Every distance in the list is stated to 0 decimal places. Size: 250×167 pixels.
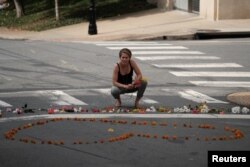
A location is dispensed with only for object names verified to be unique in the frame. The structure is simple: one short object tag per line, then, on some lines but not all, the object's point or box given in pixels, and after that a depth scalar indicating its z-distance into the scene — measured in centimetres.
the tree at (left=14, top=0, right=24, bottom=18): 3594
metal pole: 2566
